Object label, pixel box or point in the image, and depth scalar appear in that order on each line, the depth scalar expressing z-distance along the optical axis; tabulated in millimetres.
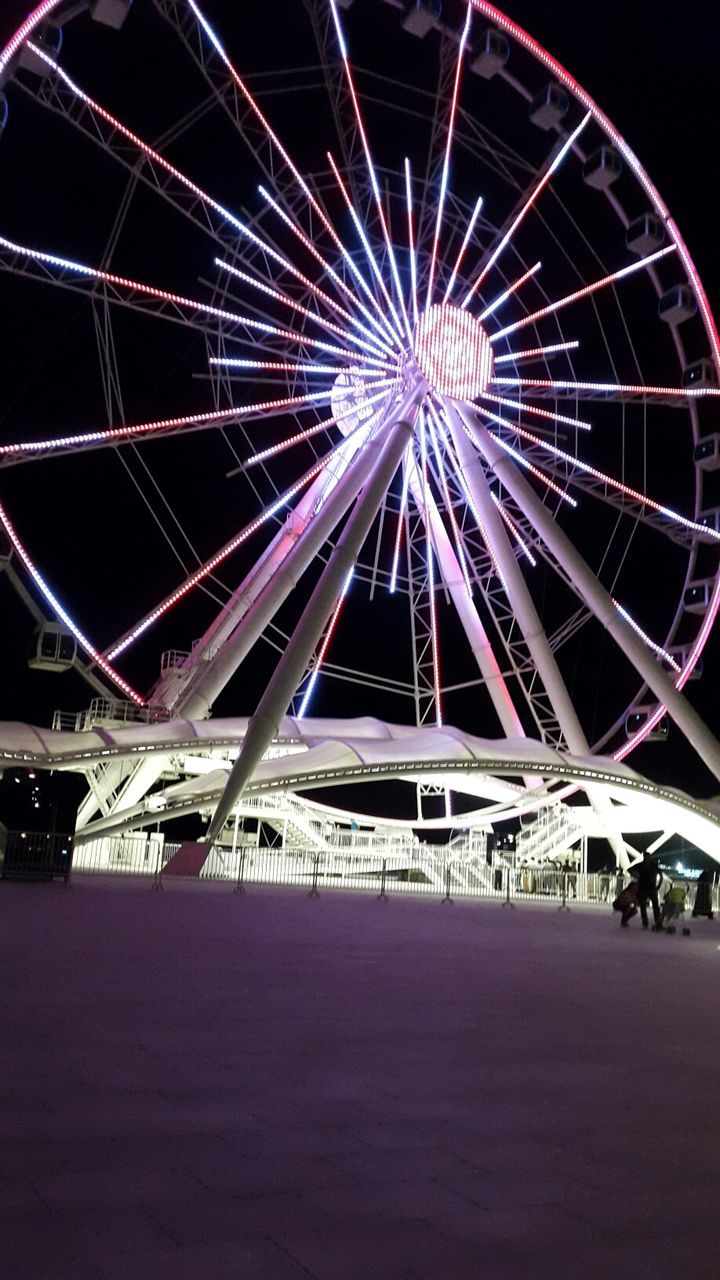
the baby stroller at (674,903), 17859
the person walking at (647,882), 17484
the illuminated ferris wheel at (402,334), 20625
